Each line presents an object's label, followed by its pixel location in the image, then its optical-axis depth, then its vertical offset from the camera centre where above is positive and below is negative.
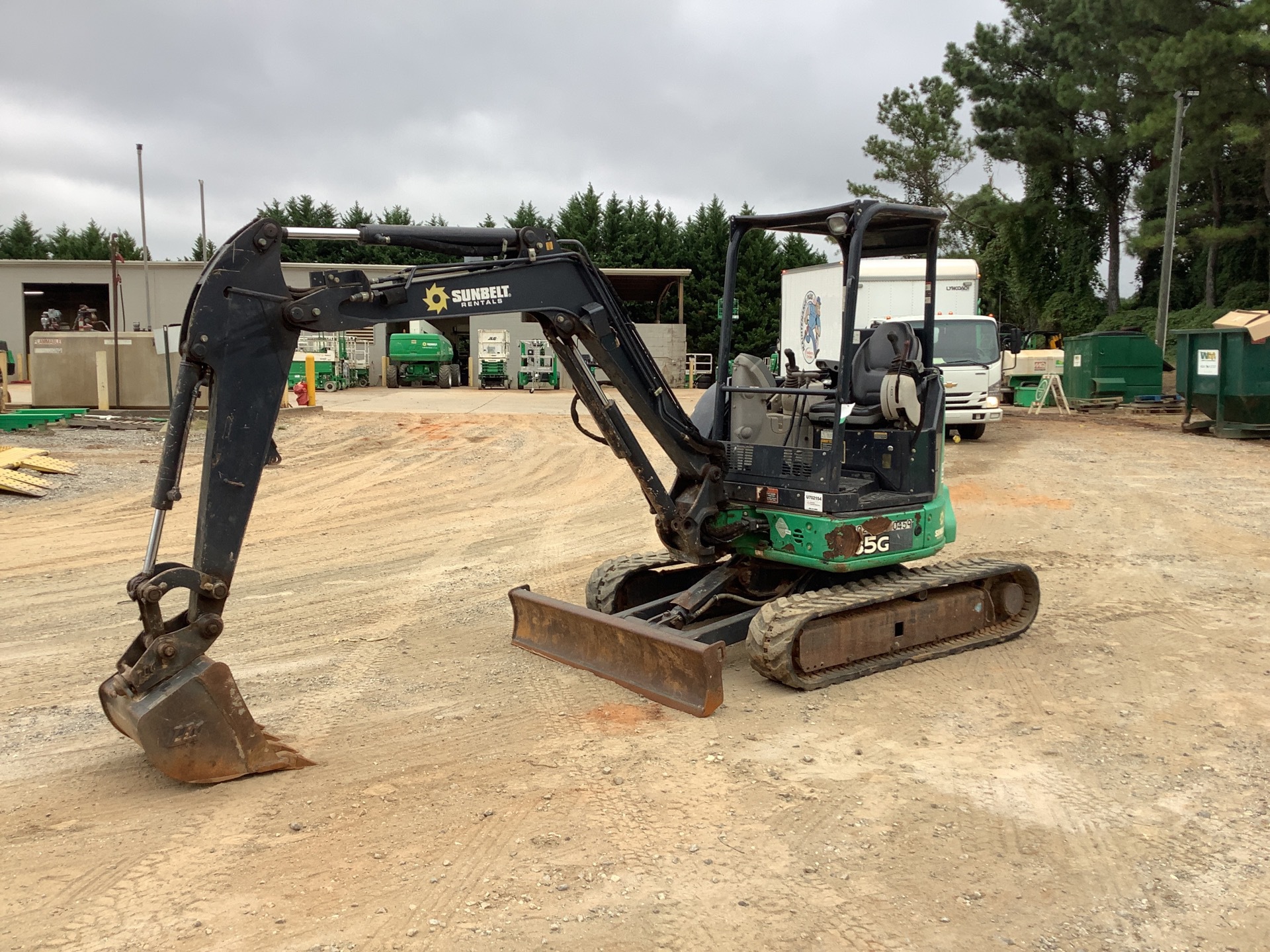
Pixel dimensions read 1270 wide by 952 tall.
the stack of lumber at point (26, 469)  12.95 -1.38
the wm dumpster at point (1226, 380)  18.67 -0.23
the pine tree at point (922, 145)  52.06 +10.64
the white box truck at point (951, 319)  18.89 +0.82
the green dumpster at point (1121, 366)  25.45 +0.01
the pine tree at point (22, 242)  60.00 +6.72
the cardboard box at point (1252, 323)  18.20 +0.77
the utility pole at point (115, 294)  19.95 +1.23
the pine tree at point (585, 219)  47.81 +6.33
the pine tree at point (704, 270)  45.47 +3.97
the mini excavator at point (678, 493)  4.69 -0.74
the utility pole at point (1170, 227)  27.06 +3.56
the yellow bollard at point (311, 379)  23.56 -0.37
